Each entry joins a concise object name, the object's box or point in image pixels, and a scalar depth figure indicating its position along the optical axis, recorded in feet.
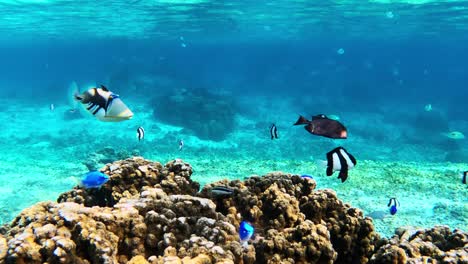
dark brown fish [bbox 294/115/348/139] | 14.19
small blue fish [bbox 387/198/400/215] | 26.05
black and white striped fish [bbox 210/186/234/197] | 14.79
